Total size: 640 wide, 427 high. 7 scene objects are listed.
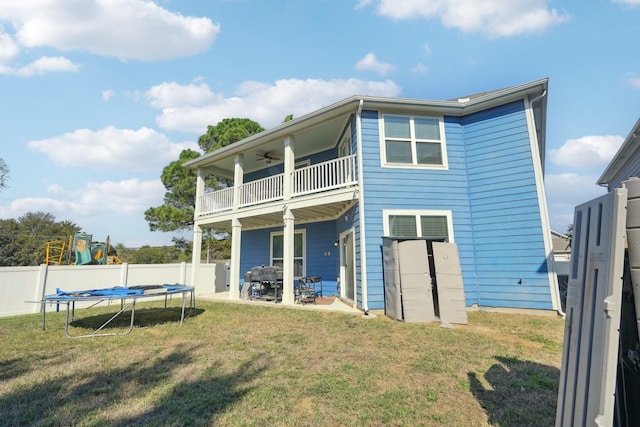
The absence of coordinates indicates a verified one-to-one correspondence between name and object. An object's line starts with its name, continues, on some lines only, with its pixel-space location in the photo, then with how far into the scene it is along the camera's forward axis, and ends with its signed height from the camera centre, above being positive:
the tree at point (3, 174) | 20.05 +5.55
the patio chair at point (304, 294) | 9.55 -1.37
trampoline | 5.64 -0.76
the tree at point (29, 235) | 29.16 +2.13
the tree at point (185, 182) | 18.03 +4.49
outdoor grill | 9.69 -0.95
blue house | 7.74 +1.79
